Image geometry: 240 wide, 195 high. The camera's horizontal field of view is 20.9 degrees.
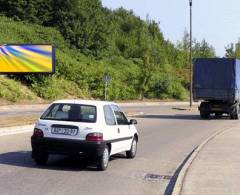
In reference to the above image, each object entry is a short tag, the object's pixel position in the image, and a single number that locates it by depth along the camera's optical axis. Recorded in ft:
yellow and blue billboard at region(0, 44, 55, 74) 168.55
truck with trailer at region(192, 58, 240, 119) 128.26
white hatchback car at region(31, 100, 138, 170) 43.60
